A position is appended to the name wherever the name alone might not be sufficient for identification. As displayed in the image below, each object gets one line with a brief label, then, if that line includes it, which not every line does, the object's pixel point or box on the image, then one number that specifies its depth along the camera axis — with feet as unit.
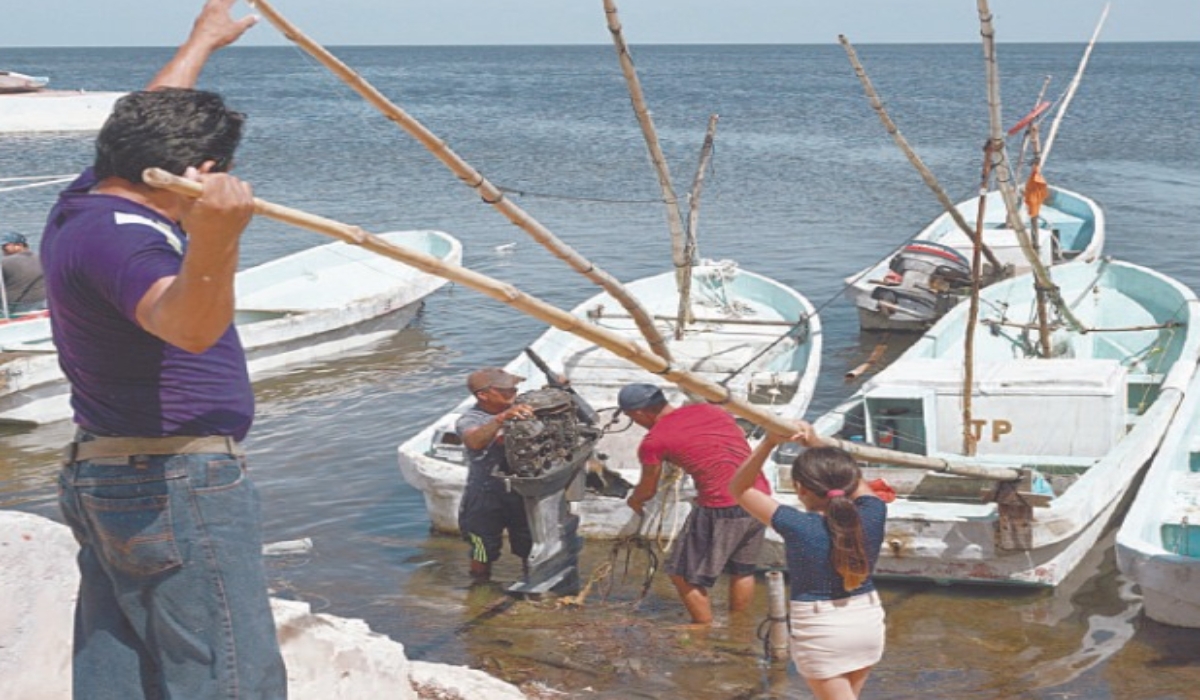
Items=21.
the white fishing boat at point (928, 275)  57.77
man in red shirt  26.61
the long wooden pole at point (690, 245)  44.21
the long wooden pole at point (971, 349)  33.09
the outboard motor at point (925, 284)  57.57
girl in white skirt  18.30
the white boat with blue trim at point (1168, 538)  26.35
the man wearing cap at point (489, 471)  28.48
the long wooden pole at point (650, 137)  40.22
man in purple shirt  10.45
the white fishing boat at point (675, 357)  33.19
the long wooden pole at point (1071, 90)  52.85
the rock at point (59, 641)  17.53
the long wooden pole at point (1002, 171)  38.37
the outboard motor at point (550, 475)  27.04
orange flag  47.29
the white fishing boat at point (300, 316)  45.62
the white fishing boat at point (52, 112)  181.06
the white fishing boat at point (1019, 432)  29.68
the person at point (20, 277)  50.65
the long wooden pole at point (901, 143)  42.99
